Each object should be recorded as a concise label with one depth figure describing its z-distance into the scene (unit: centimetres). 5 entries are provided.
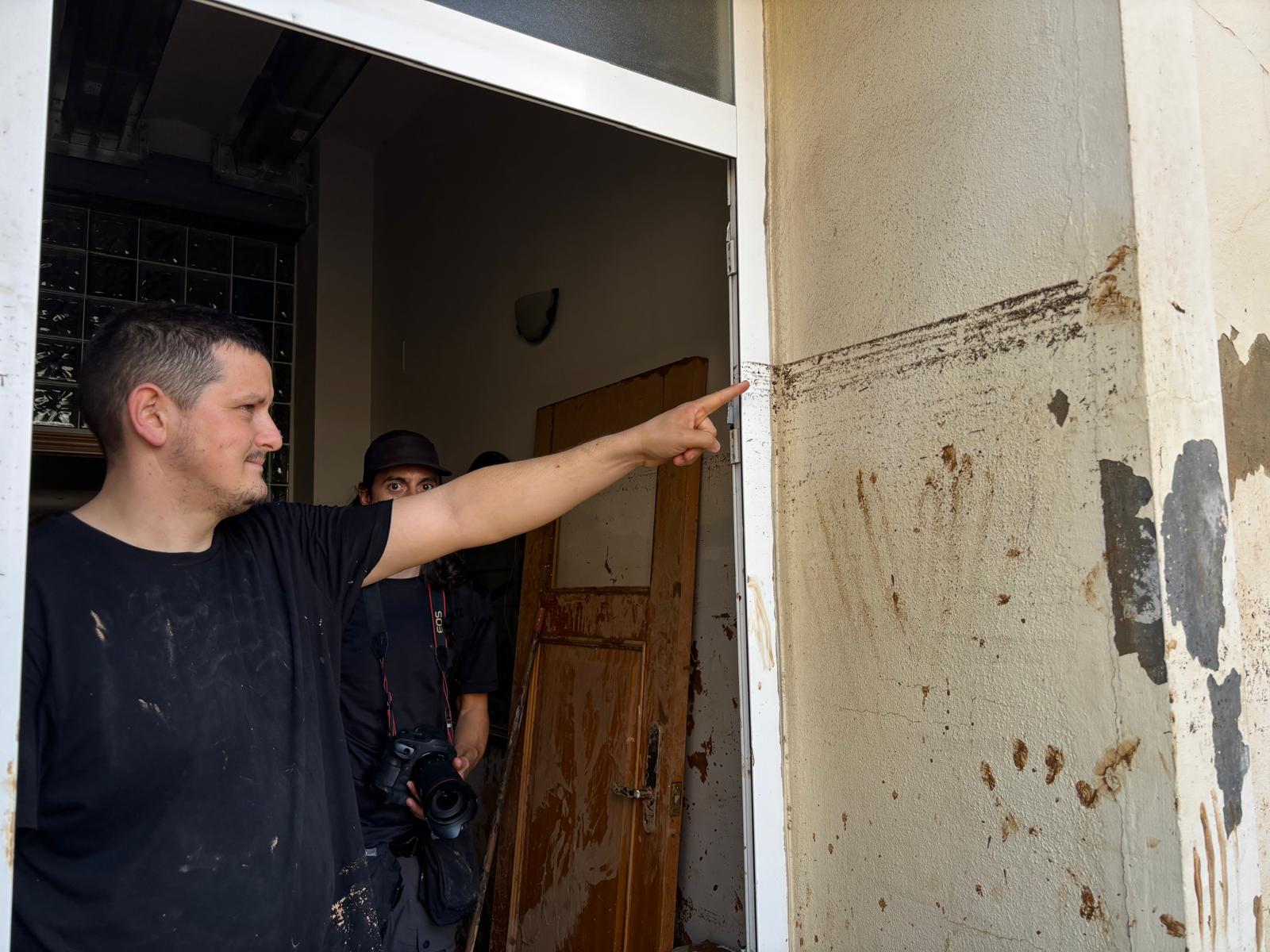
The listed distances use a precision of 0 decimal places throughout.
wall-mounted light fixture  352
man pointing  120
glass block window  443
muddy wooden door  256
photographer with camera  208
